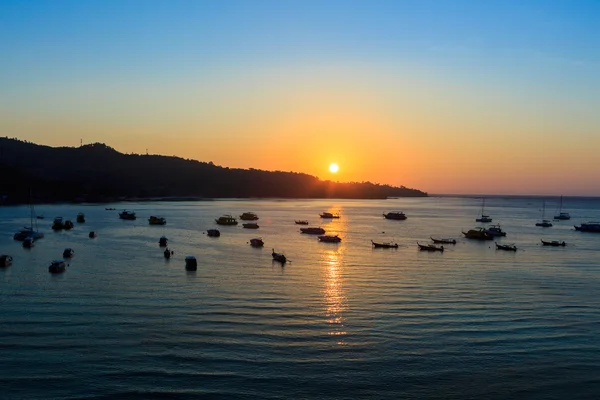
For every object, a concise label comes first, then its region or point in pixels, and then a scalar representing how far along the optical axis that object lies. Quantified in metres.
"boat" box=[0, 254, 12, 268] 54.66
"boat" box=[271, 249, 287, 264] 60.88
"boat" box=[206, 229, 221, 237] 93.12
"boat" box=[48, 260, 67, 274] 51.22
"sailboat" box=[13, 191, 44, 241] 81.94
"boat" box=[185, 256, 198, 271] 54.24
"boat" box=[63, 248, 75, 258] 62.24
